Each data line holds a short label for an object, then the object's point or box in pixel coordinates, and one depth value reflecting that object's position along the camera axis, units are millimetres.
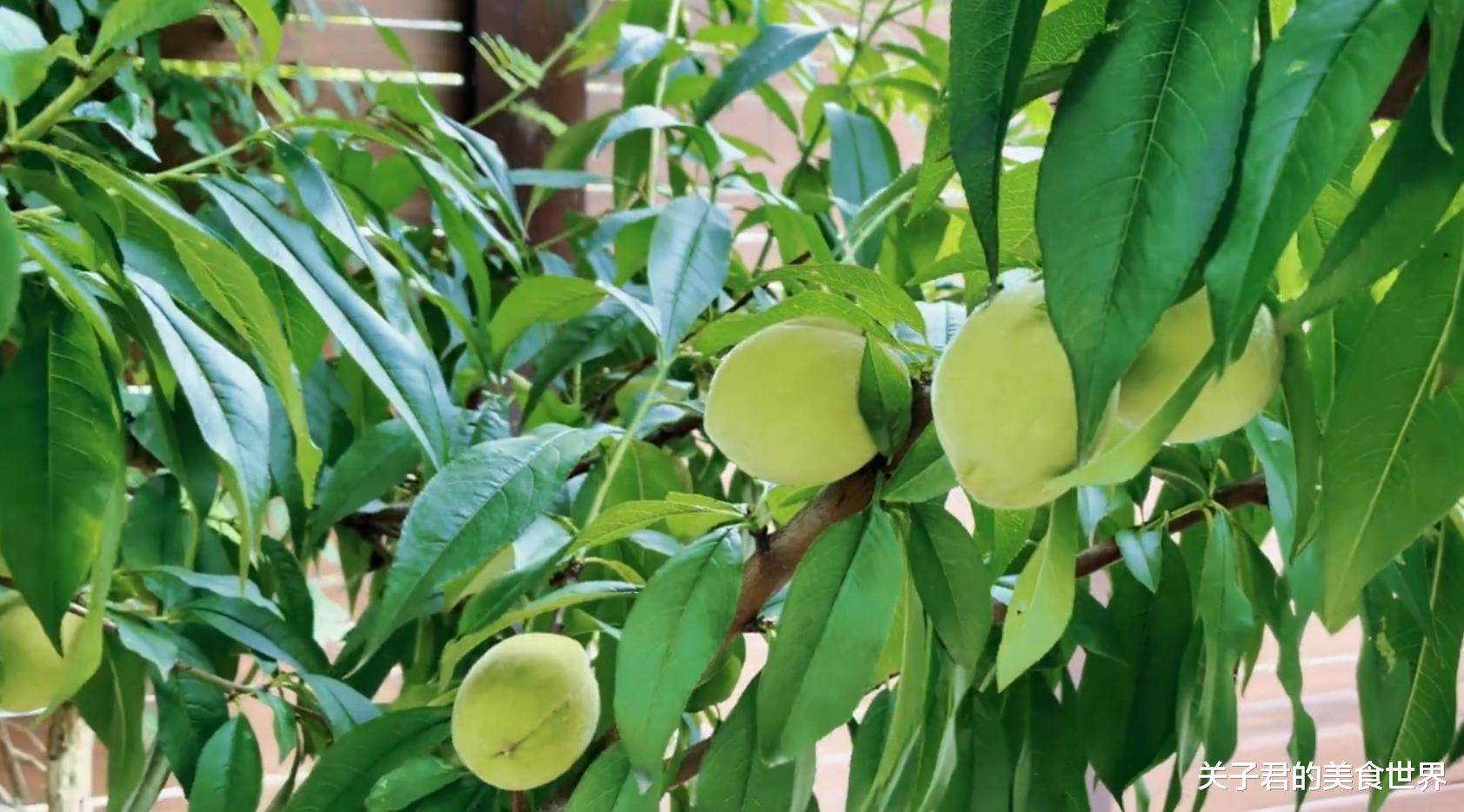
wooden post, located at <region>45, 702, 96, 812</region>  661
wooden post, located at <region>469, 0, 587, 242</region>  1019
